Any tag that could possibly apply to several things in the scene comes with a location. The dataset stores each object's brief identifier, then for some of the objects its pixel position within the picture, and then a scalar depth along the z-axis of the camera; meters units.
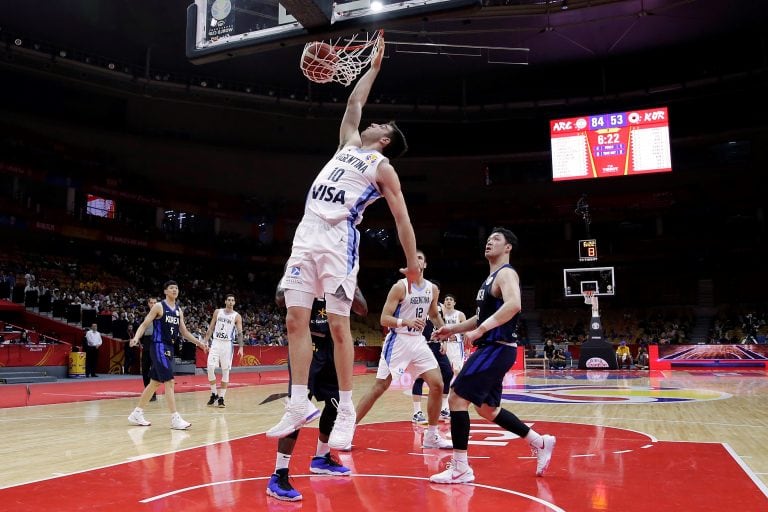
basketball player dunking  3.78
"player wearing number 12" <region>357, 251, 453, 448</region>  6.20
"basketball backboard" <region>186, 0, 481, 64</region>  5.50
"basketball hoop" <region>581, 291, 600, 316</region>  22.97
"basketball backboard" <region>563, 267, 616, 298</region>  24.78
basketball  5.63
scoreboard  25.16
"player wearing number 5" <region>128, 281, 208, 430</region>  8.15
